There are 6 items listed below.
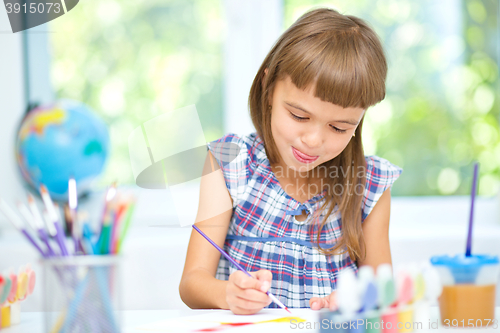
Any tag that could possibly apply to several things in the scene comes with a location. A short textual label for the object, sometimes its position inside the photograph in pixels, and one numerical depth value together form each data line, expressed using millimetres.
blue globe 3344
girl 1908
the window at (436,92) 3942
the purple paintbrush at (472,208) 1566
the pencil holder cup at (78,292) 1426
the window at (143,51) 4025
